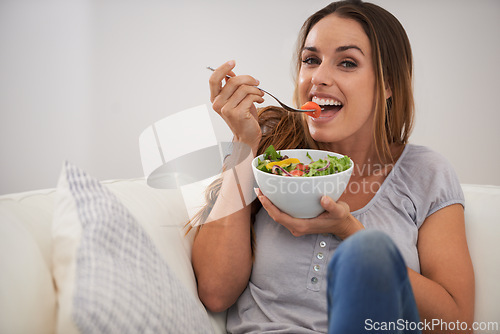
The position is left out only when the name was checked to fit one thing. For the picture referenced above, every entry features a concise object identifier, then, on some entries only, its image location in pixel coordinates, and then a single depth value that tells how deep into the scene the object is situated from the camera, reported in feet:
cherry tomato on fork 3.78
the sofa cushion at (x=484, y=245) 3.60
